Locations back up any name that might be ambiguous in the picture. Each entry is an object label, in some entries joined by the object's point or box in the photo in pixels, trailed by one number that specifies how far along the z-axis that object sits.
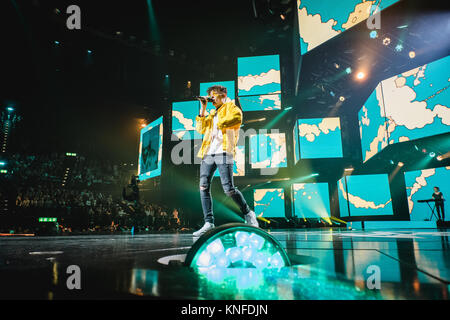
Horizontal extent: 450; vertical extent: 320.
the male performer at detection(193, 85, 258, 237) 2.63
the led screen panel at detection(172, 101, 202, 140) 10.76
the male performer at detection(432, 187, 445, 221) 7.44
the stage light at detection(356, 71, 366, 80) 7.46
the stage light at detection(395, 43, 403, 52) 6.26
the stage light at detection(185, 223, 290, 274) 1.14
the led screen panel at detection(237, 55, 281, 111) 9.12
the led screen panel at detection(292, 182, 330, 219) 11.08
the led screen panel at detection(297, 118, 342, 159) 9.06
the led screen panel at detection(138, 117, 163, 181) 10.88
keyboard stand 8.23
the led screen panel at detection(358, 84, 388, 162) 7.01
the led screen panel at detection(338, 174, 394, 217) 9.55
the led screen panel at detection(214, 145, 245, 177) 10.64
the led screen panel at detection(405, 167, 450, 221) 8.25
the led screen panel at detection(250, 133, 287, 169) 10.65
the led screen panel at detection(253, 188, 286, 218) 11.54
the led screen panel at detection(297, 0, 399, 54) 5.04
